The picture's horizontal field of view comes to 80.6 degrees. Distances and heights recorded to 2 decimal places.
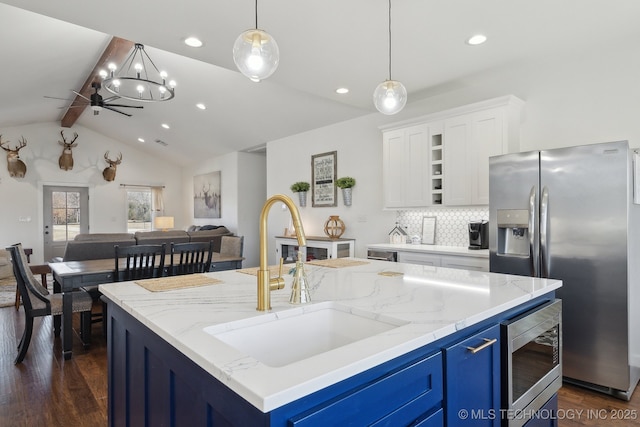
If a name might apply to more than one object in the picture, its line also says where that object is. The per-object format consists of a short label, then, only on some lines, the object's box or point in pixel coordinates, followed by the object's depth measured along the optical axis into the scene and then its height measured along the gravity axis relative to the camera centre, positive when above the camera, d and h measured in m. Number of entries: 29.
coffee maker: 3.65 -0.21
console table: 5.18 -0.49
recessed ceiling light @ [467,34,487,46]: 2.91 +1.36
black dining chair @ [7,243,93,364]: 3.16 -0.79
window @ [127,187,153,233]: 10.07 +0.12
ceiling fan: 5.78 +1.74
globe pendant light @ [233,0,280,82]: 1.87 +0.81
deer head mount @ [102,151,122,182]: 9.46 +1.12
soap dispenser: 1.39 -0.28
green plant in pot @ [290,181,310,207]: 6.20 +0.40
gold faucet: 1.29 -0.12
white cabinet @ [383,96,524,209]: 3.53 +0.63
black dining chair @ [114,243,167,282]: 3.33 -0.46
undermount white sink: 1.21 -0.40
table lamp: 9.15 -0.19
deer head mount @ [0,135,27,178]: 8.12 +1.14
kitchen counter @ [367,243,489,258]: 3.41 -0.36
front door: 8.87 -0.03
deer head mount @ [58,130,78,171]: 8.88 +1.40
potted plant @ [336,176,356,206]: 5.41 +0.41
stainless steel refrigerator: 2.52 -0.25
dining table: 3.20 -0.56
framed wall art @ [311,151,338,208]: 5.82 +0.55
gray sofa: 4.70 -0.38
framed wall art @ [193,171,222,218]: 8.98 +0.46
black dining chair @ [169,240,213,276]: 3.62 -0.49
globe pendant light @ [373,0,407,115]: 2.43 +0.76
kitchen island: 0.80 -0.34
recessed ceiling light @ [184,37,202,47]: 2.97 +1.38
